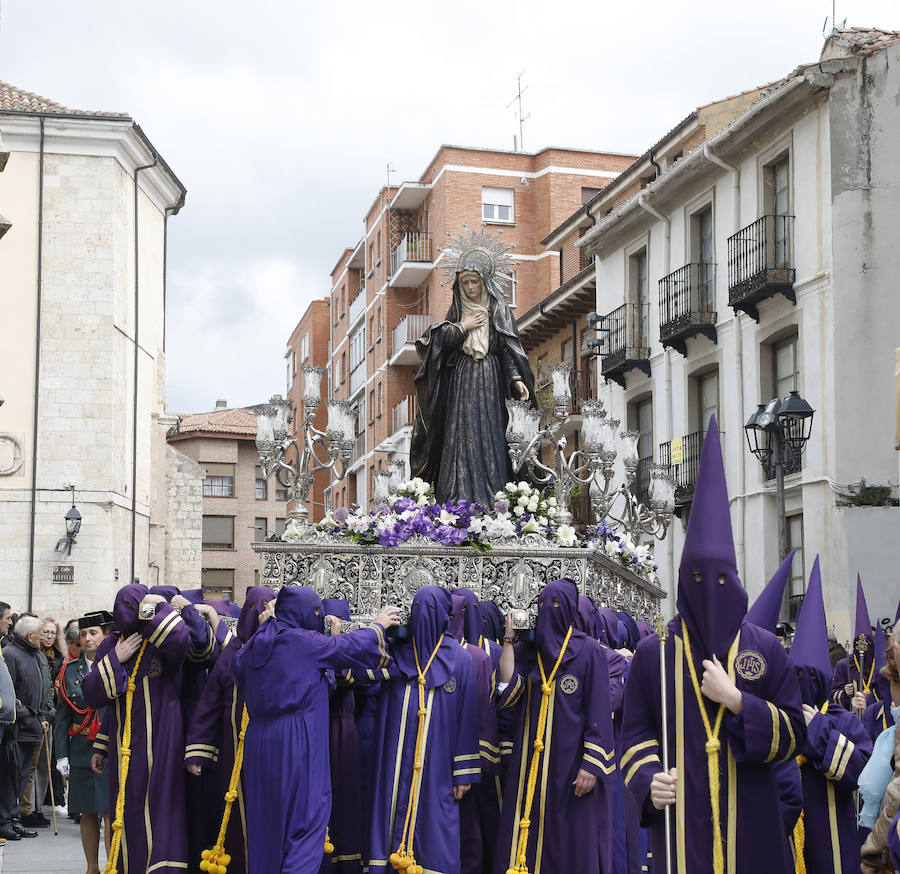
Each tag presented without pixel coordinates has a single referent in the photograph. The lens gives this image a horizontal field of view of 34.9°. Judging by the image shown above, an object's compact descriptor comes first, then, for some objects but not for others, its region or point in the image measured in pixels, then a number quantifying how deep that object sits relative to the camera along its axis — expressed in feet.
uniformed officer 30.91
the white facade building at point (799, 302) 73.26
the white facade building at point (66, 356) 94.68
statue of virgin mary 41.06
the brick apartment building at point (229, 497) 214.48
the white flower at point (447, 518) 36.99
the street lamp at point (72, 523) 92.48
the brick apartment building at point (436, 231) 140.67
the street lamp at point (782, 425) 44.52
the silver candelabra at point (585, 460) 38.47
